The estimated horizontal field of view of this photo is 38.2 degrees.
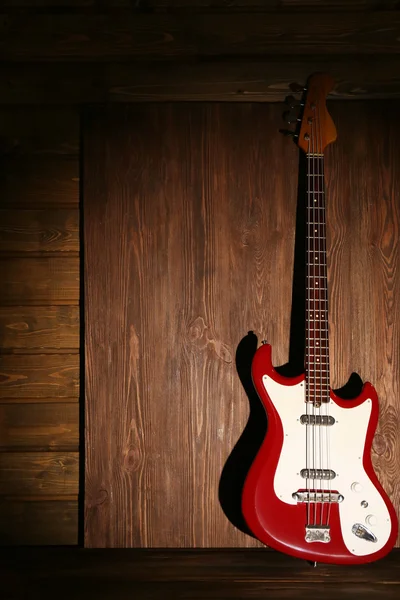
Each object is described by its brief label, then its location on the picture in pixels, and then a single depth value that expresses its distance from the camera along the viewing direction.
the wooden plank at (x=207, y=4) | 1.72
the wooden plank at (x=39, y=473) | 1.71
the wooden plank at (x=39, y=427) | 1.72
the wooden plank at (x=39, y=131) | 1.75
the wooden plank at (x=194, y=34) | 1.72
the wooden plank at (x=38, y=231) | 1.73
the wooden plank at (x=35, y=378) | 1.72
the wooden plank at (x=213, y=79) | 1.73
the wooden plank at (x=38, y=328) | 1.72
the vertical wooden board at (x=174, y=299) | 1.69
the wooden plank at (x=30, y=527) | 1.71
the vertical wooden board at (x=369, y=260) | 1.70
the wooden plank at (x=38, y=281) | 1.73
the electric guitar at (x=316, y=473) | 1.51
